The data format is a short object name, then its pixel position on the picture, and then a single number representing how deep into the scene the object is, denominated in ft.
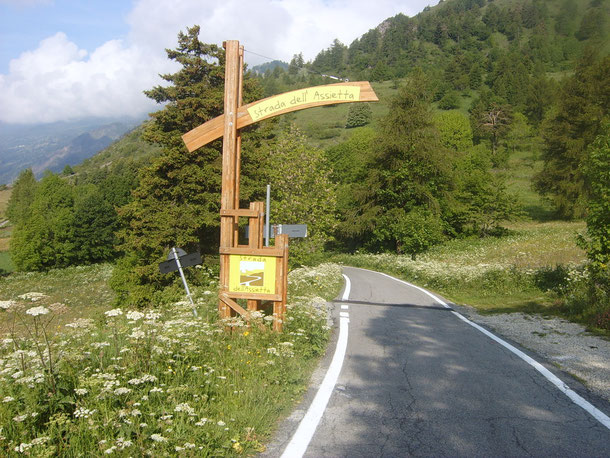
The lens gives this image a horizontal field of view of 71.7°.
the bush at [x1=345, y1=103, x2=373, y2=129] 361.92
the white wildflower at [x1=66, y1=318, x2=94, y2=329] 17.01
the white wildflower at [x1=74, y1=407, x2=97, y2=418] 11.34
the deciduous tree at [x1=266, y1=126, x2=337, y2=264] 79.92
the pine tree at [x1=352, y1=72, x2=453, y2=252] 119.55
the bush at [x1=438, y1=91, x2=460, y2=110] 353.72
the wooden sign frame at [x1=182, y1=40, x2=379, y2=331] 24.00
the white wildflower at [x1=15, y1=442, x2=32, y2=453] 9.79
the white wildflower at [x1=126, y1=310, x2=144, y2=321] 16.78
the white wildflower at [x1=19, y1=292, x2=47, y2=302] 14.78
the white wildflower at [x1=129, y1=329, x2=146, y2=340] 15.42
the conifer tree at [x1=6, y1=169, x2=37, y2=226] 314.14
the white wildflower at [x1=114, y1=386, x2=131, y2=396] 11.90
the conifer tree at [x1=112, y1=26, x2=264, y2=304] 80.48
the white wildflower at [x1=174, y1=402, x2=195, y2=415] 12.03
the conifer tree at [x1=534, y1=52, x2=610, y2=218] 132.46
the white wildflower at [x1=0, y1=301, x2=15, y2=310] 13.66
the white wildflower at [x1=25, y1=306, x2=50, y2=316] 12.57
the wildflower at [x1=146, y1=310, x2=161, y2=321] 18.74
